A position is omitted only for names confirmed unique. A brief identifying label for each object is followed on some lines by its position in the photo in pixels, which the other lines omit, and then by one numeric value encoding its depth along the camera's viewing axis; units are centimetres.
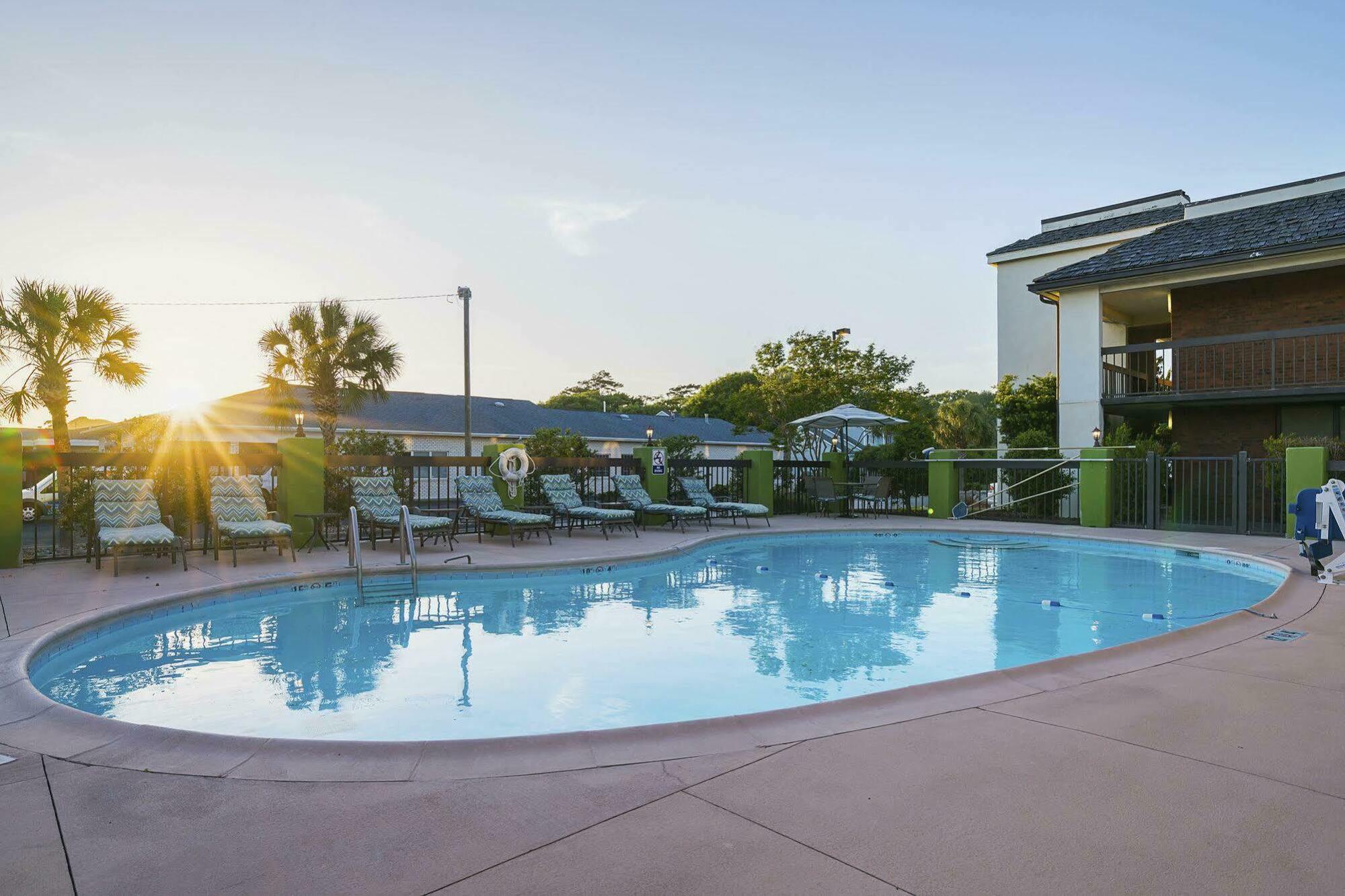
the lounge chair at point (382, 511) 1011
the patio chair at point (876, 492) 1664
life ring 1233
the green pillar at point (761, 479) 1658
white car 1434
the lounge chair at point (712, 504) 1417
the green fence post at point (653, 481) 1456
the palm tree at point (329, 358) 1889
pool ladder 791
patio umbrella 1723
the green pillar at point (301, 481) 1026
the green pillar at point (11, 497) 835
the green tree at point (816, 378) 2488
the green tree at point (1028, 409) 2027
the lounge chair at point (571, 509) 1216
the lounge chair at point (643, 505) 1334
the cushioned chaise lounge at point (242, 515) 888
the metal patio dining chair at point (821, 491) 1672
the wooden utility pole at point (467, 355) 2077
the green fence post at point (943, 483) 1670
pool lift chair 768
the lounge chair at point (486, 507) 1133
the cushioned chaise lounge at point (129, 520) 816
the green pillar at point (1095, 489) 1434
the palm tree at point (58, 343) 1488
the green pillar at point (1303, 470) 1136
